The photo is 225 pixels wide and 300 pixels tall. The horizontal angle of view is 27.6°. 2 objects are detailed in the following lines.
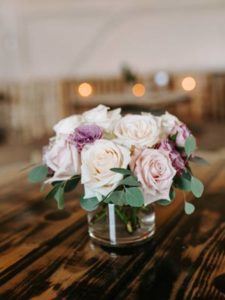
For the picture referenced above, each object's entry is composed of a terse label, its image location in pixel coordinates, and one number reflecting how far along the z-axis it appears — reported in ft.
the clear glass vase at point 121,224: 3.49
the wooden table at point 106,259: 2.96
